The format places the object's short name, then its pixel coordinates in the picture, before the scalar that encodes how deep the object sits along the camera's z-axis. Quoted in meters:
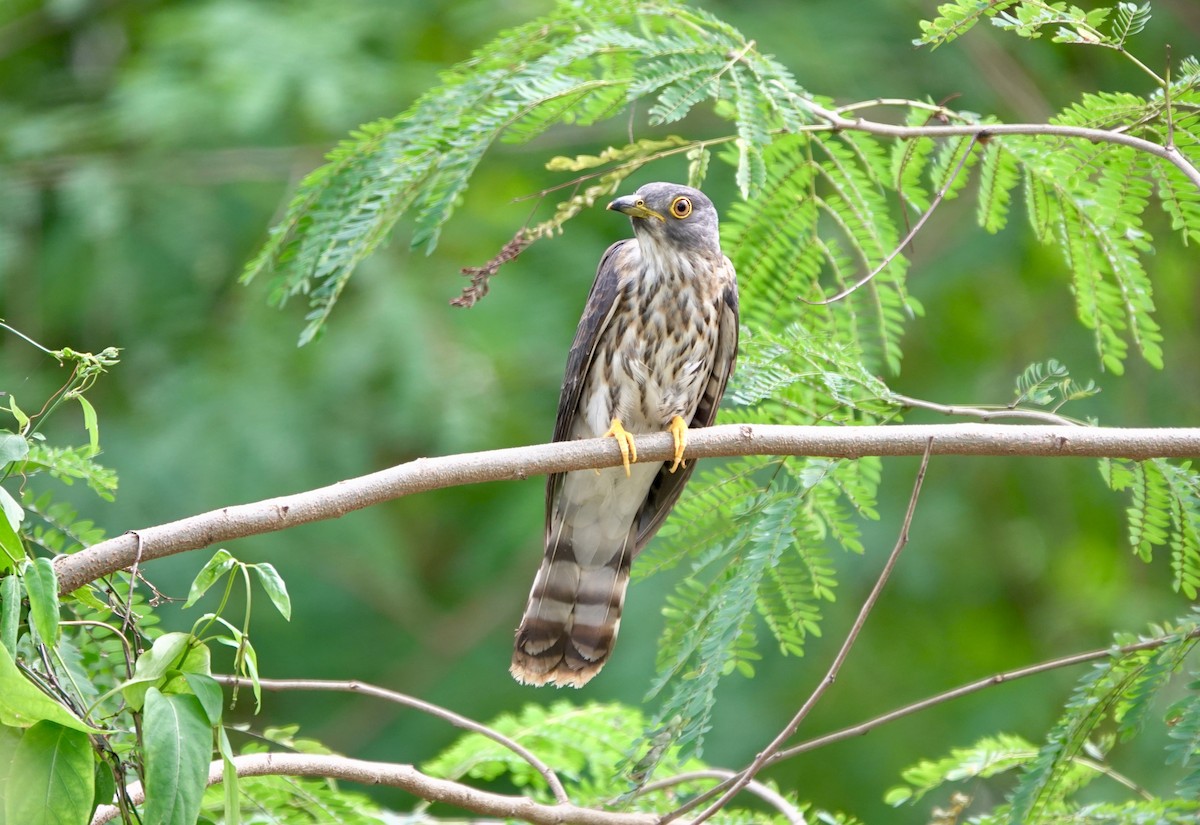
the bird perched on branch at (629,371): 7.92
